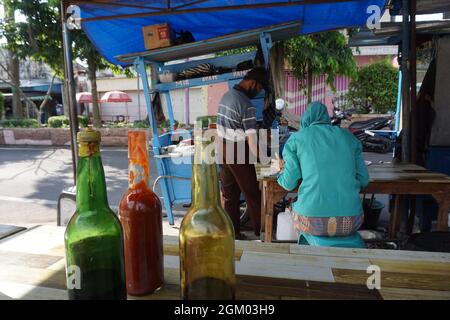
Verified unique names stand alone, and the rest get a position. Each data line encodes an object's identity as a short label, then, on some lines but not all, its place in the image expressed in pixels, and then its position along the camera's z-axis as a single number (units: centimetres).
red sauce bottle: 83
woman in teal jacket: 218
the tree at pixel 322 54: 1016
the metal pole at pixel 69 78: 307
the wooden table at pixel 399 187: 278
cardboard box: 409
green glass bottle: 75
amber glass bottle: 78
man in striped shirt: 371
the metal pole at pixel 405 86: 348
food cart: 404
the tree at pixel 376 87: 1373
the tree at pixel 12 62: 1222
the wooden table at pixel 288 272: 88
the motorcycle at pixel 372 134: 1048
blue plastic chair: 218
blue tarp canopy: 337
